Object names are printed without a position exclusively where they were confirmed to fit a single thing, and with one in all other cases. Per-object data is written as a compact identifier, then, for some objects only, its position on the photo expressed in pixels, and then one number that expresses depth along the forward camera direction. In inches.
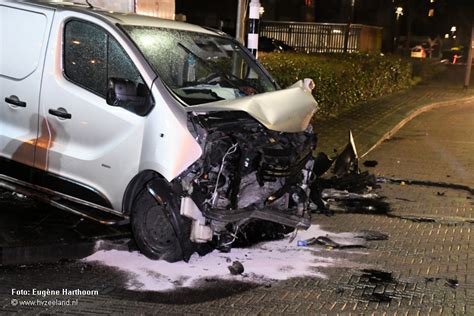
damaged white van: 207.0
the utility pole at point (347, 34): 1079.3
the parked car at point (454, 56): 1876.2
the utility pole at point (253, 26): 352.5
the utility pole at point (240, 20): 366.6
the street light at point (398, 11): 1966.0
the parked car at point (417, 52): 2049.7
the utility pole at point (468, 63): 959.3
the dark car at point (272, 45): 1117.1
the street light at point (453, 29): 2972.2
